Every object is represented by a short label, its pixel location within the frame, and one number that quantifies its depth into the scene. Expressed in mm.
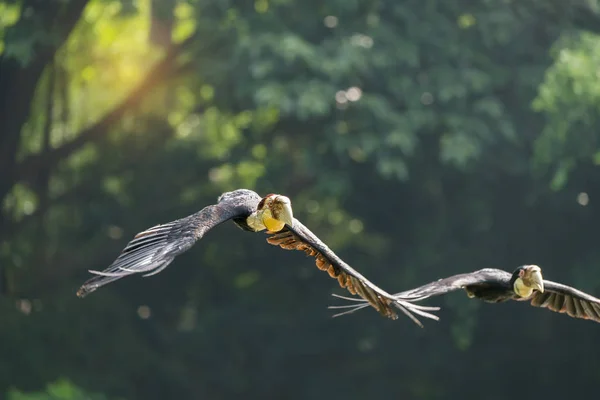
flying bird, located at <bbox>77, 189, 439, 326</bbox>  14086
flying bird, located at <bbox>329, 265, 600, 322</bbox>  17391
